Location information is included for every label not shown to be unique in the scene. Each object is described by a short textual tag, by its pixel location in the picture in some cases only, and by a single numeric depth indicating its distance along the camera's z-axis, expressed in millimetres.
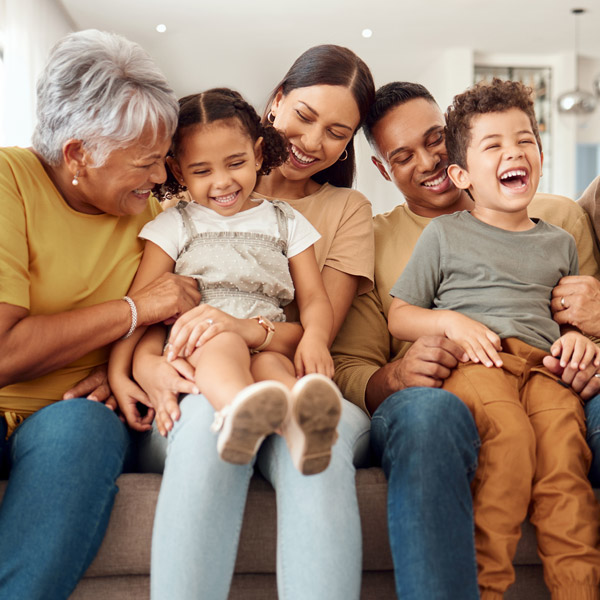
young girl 1340
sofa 1240
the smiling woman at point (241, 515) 1031
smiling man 1074
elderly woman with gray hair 1164
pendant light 6027
